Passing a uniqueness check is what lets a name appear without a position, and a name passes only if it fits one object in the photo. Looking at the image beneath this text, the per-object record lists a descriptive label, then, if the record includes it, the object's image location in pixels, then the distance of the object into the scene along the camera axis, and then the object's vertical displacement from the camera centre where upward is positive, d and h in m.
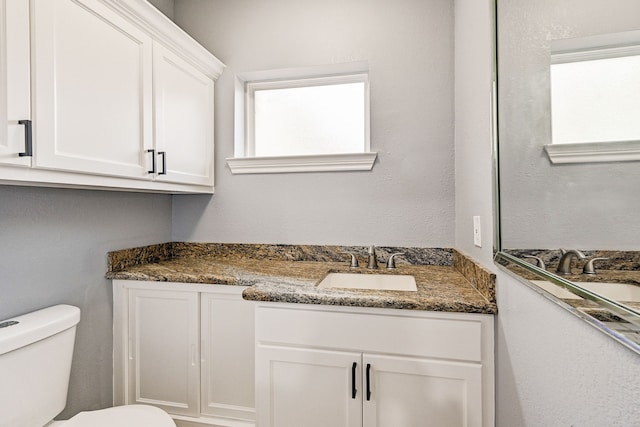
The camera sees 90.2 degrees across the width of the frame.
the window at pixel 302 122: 1.94 +0.60
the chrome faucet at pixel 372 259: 1.75 -0.25
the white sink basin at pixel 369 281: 1.64 -0.36
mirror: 0.44 +0.08
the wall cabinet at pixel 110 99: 1.03 +0.47
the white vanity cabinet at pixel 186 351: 1.55 -0.68
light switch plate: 1.30 -0.08
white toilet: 1.05 -0.57
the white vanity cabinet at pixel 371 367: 1.15 -0.58
